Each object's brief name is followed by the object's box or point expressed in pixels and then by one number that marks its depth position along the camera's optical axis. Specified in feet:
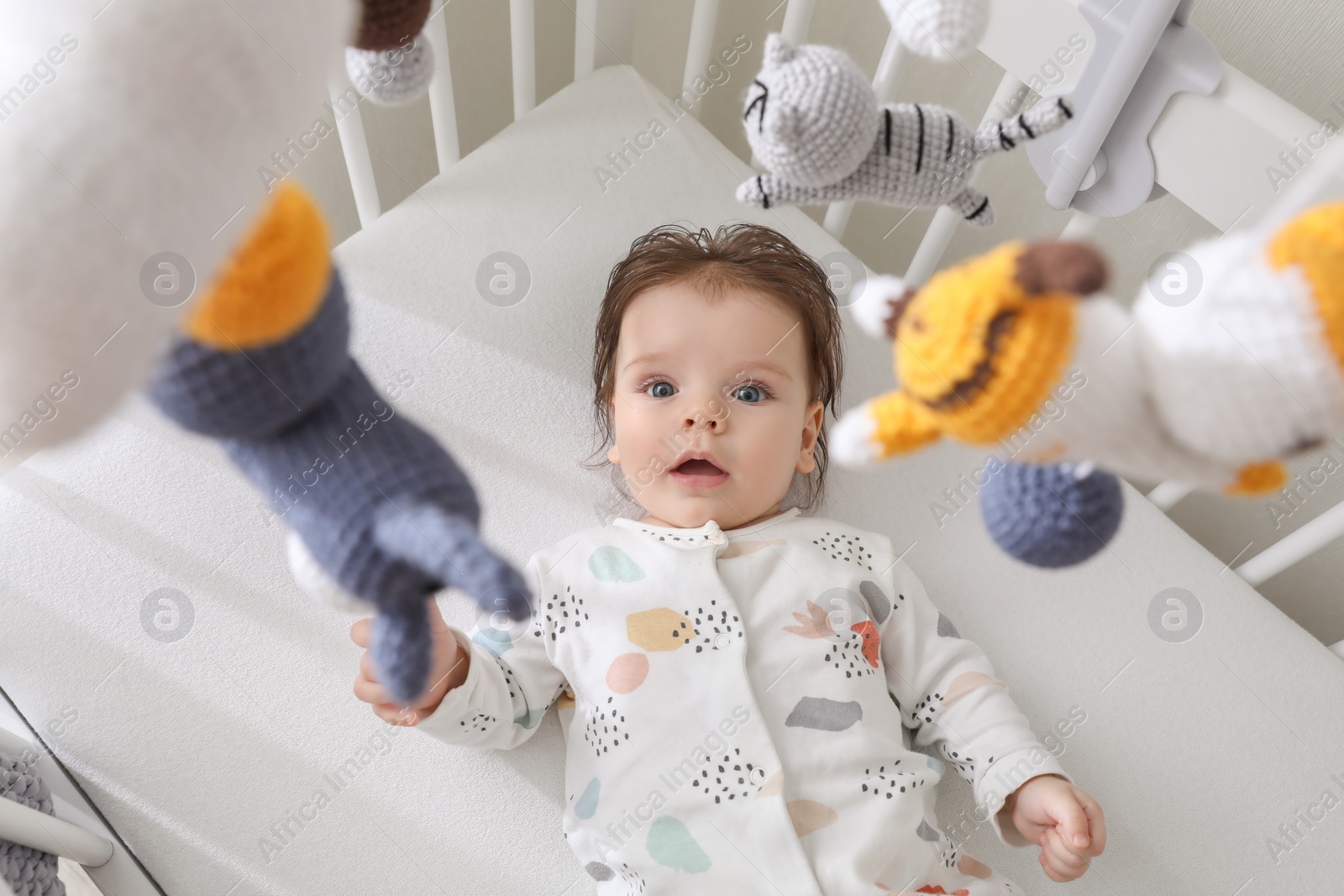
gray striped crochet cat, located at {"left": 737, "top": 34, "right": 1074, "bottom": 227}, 0.98
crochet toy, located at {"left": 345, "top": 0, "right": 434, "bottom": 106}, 1.02
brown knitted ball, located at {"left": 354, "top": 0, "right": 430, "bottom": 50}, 0.87
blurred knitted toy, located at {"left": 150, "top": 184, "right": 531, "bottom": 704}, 0.67
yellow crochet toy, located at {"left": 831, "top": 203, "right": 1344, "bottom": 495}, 0.66
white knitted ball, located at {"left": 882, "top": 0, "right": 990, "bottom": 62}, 0.94
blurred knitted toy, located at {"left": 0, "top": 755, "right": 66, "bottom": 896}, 2.31
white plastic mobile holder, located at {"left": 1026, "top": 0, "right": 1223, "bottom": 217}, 1.75
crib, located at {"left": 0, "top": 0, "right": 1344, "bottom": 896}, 2.78
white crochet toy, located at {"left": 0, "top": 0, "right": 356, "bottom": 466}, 0.59
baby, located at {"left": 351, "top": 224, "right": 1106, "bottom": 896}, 2.55
